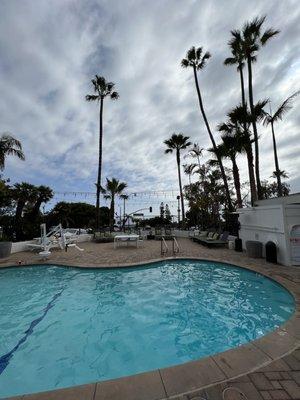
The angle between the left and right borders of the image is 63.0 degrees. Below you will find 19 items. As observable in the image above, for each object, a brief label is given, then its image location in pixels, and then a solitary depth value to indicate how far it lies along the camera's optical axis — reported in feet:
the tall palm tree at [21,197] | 52.13
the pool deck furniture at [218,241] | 42.57
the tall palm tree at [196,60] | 60.29
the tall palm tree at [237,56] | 50.96
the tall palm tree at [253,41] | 47.14
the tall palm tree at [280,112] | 42.98
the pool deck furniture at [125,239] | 45.33
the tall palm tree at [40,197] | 59.92
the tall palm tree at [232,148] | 47.76
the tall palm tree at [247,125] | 46.80
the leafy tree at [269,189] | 101.33
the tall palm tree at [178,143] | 72.02
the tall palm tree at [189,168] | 70.92
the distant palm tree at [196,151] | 69.82
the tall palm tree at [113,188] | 82.53
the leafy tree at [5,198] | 51.70
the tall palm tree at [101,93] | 63.82
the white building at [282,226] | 26.58
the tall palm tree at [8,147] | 44.60
